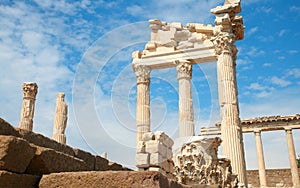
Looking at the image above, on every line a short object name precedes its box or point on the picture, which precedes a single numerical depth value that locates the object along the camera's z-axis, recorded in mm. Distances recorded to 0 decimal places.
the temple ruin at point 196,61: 15305
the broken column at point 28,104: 17906
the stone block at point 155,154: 8992
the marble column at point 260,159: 28719
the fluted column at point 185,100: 18016
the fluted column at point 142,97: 19312
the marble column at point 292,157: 28478
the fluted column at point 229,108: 14625
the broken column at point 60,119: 18188
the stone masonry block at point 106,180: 2900
